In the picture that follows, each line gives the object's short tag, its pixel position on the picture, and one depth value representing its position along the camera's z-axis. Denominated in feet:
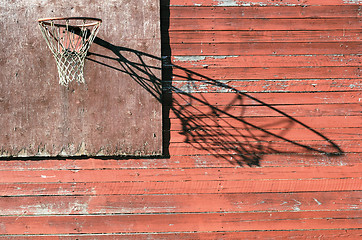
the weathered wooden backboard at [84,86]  24.30
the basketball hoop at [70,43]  23.67
